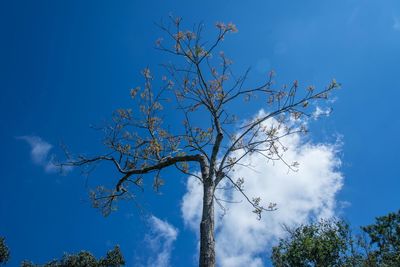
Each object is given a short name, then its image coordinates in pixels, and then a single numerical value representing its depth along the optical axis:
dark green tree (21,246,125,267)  34.25
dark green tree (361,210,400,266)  28.23
